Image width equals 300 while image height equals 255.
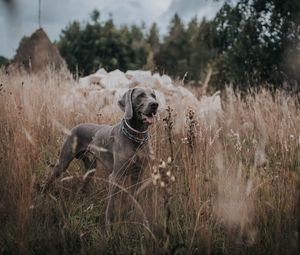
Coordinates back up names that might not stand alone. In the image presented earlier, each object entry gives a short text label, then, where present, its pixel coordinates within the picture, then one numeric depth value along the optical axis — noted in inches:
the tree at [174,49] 1577.3
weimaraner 137.6
